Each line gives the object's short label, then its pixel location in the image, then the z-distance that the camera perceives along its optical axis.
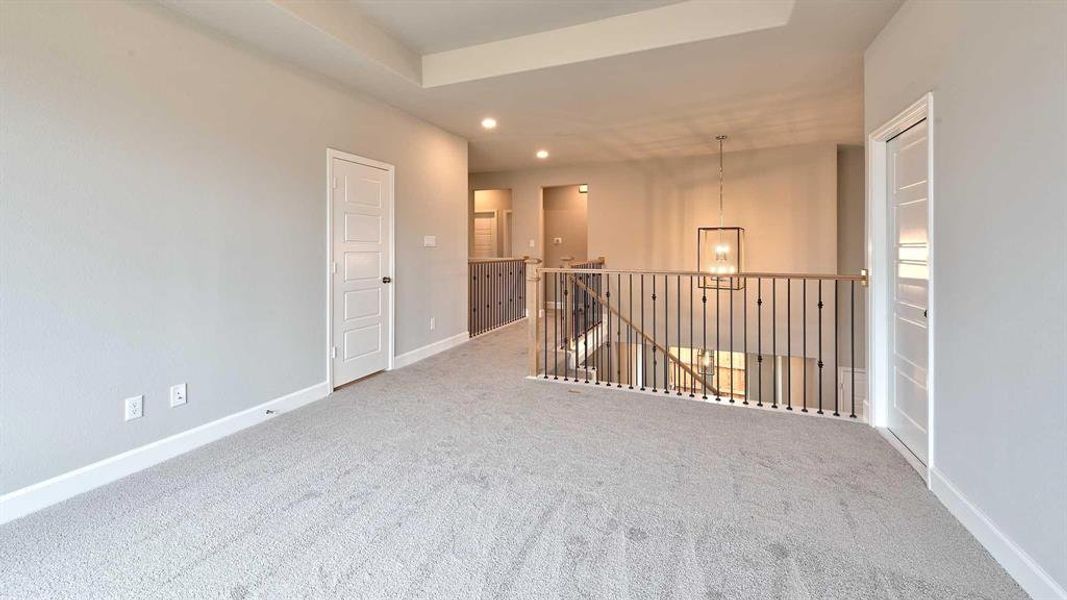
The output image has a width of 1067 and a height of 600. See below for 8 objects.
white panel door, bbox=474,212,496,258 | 9.56
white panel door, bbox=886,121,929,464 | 2.56
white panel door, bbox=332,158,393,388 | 3.97
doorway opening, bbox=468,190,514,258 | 9.45
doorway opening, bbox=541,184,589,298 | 9.89
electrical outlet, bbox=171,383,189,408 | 2.77
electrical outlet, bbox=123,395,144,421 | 2.54
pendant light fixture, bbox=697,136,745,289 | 6.62
